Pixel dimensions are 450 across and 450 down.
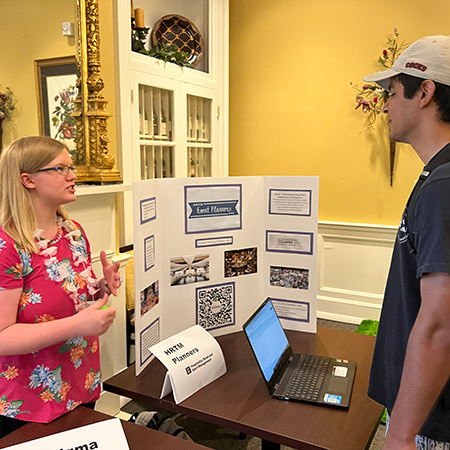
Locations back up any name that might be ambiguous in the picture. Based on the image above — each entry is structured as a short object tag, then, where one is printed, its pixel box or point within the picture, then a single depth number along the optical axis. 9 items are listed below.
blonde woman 1.21
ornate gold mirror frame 2.51
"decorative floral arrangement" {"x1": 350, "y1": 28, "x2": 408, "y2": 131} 3.71
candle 3.33
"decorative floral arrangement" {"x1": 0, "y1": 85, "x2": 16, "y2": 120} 2.16
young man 0.93
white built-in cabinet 3.13
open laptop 1.42
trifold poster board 1.77
